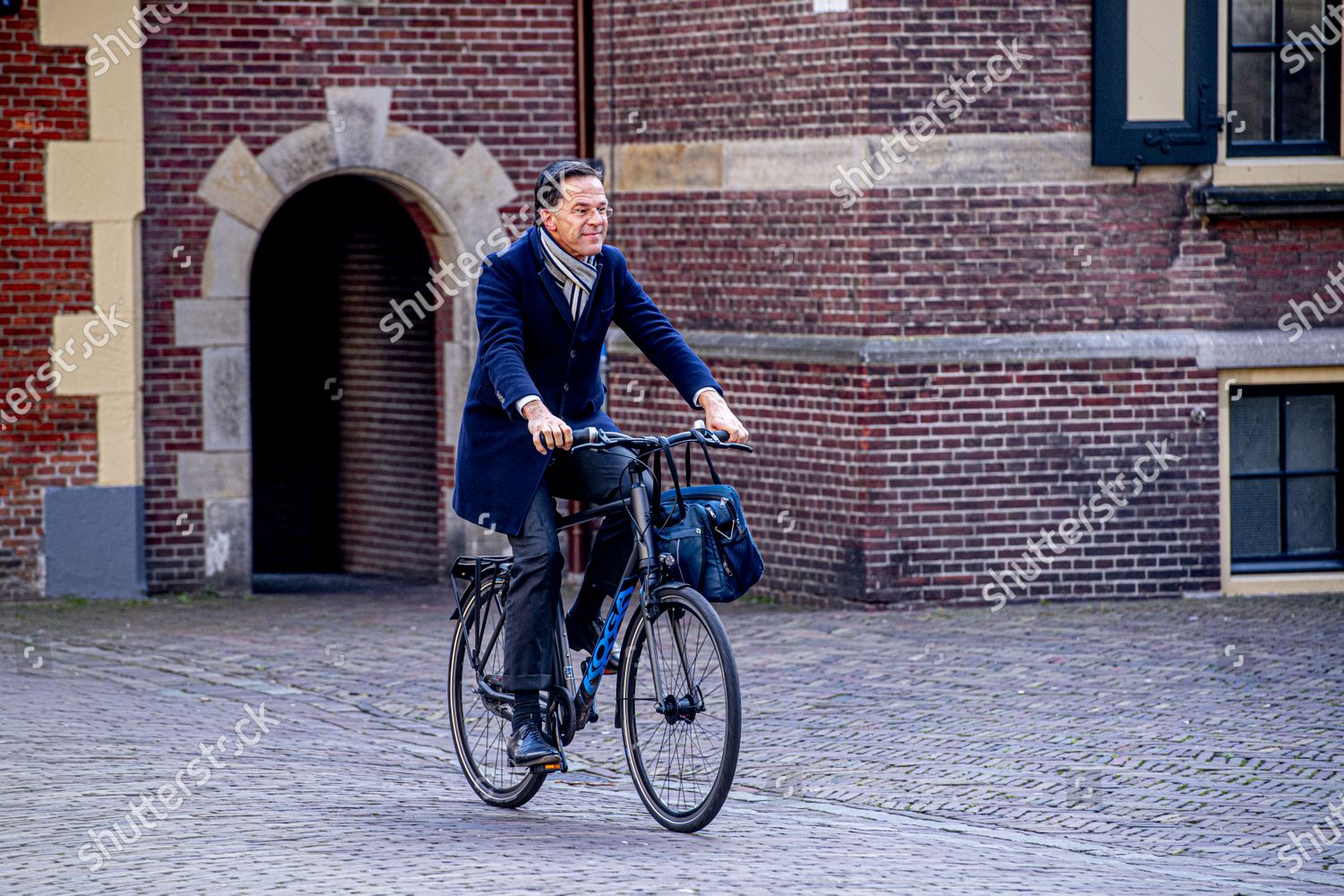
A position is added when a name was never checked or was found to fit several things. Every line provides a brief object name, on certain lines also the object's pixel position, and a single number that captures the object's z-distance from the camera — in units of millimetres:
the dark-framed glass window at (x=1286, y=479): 23359
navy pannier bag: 12148
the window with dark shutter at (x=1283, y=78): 23000
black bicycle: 11883
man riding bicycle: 12570
